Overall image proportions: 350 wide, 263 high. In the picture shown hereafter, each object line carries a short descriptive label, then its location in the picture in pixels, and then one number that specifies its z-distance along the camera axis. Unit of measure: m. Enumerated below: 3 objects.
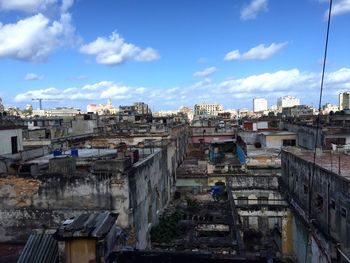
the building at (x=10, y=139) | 26.78
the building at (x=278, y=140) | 43.28
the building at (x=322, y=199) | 15.98
